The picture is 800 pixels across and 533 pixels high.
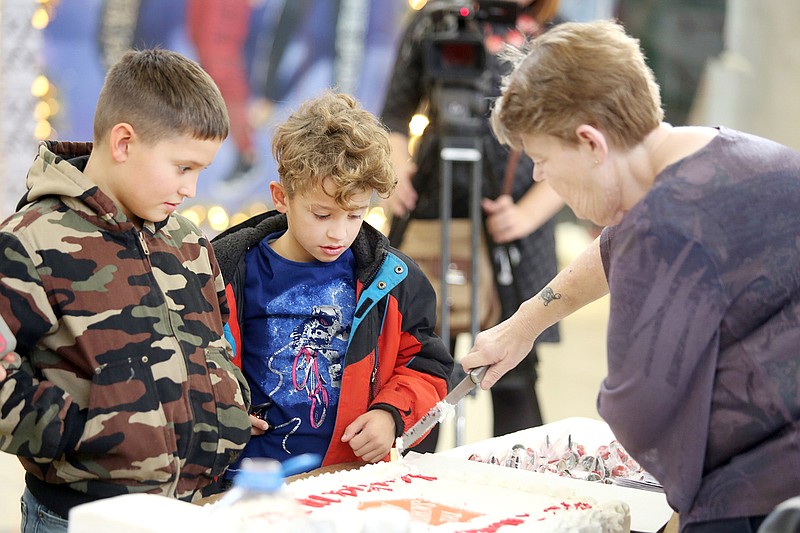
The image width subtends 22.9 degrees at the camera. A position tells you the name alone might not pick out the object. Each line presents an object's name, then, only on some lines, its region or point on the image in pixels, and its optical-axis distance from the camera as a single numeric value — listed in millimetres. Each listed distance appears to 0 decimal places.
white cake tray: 2447
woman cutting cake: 2227
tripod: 3449
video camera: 3461
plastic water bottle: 2106
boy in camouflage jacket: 2343
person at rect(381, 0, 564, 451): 3511
